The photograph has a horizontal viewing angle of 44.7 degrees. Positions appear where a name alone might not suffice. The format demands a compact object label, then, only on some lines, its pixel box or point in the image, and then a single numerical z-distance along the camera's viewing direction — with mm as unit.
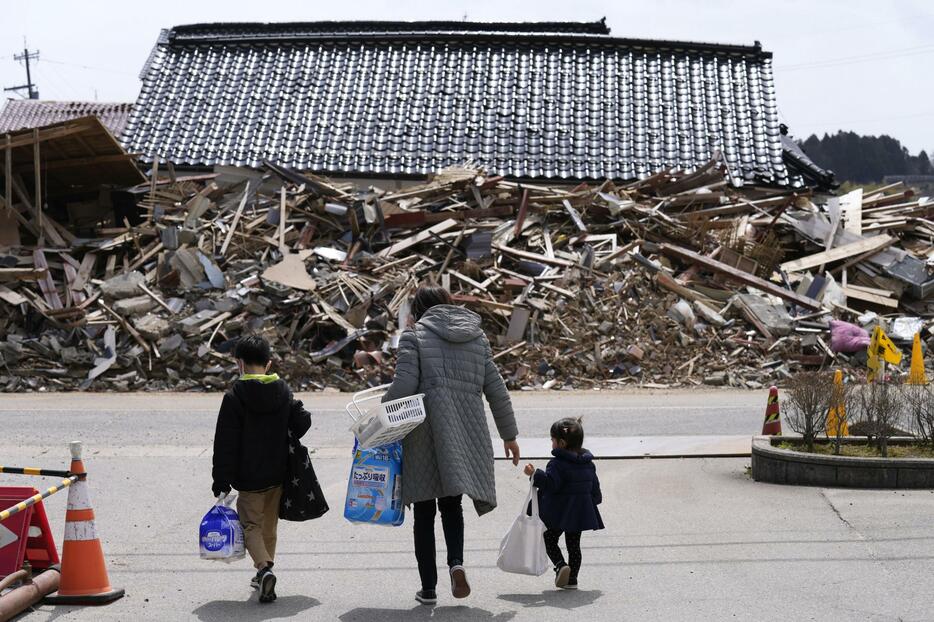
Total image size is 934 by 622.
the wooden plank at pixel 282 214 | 20355
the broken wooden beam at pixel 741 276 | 19406
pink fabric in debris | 18000
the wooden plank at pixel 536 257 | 19864
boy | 6594
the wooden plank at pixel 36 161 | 18652
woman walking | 6355
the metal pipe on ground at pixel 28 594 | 6184
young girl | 6766
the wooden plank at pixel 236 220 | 20239
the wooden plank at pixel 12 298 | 18688
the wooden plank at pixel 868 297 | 19828
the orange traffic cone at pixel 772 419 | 11383
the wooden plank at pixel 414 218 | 21016
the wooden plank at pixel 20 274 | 19188
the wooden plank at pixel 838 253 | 20812
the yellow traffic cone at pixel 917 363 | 14438
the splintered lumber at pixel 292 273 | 18953
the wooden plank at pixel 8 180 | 18797
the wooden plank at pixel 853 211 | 22047
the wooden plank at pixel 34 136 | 18906
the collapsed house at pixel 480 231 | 18047
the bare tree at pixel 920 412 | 10055
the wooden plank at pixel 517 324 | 18141
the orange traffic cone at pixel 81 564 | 6566
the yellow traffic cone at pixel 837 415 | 9836
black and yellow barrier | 6016
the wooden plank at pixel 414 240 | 20266
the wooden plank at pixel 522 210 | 20906
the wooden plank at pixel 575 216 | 21197
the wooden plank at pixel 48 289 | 18984
